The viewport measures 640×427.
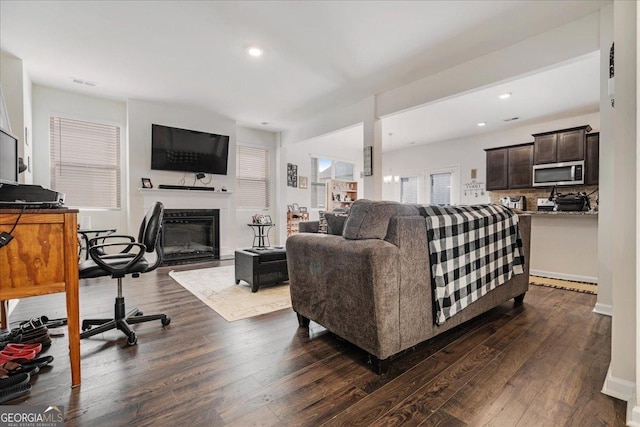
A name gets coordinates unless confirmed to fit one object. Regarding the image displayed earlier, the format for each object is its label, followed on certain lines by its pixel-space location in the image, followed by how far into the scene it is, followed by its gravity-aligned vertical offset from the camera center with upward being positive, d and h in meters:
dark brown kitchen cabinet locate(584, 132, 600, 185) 4.38 +0.73
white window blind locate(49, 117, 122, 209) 4.53 +0.74
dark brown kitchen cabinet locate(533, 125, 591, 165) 4.46 +0.99
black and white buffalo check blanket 1.88 -0.32
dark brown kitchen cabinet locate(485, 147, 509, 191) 5.44 +0.76
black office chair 2.09 -0.43
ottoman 3.31 -0.67
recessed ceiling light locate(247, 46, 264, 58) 3.29 +1.78
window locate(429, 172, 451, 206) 7.43 +0.54
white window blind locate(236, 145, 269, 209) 6.48 +0.71
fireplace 5.26 -0.50
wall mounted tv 5.11 +1.06
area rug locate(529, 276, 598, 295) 3.56 -0.97
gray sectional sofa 1.64 -0.43
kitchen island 3.96 -0.51
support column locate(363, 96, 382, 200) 4.63 +1.03
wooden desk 1.39 -0.25
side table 6.49 -0.57
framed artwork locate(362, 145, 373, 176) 4.66 +0.77
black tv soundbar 5.21 +0.39
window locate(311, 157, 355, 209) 7.91 +0.92
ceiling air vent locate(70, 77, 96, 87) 4.11 +1.79
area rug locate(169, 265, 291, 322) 2.74 -0.93
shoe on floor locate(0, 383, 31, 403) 1.43 -0.90
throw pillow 2.15 -0.10
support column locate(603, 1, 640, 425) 1.42 -0.02
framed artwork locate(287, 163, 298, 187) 7.27 +0.83
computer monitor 1.70 +0.32
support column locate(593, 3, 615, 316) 2.64 +0.22
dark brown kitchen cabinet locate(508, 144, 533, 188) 5.14 +0.76
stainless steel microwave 4.46 +0.55
